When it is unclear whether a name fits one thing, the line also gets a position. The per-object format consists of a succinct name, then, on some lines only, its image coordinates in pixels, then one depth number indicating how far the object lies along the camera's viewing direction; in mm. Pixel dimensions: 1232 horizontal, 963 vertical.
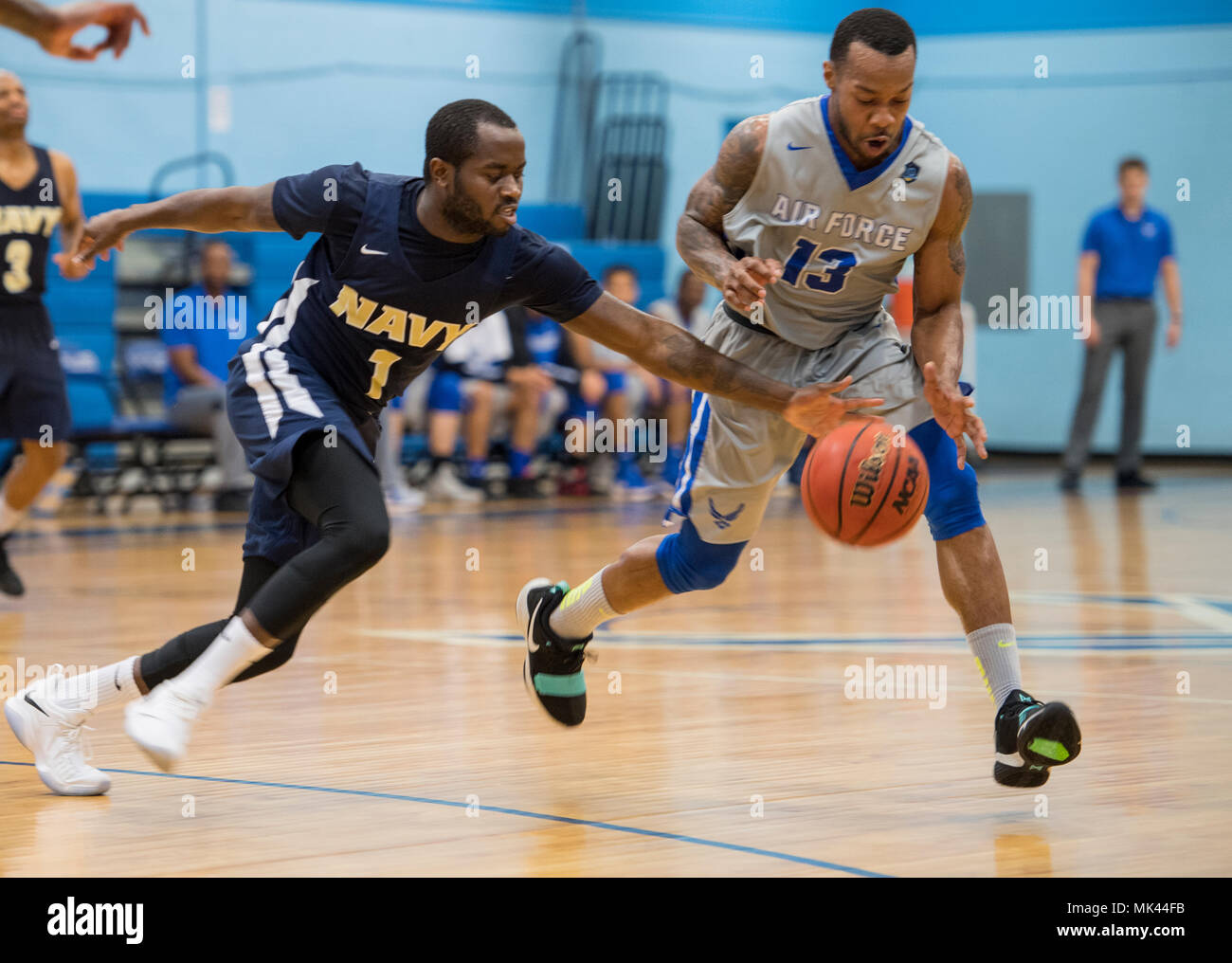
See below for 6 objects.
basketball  3918
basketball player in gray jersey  3971
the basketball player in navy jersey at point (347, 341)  3719
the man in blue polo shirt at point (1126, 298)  13062
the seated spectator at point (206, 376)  10906
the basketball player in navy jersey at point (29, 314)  7410
